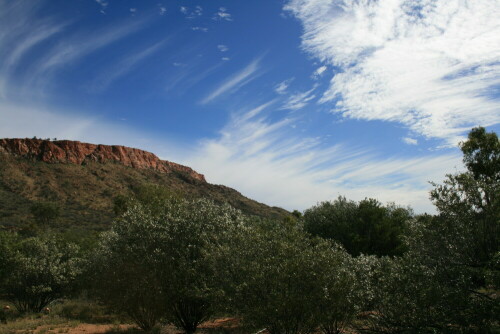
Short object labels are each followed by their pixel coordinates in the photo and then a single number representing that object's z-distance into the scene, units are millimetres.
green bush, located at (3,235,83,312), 28266
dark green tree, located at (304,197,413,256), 34219
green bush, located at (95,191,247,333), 16719
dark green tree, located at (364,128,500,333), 10930
